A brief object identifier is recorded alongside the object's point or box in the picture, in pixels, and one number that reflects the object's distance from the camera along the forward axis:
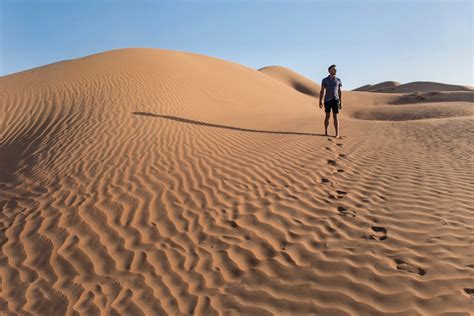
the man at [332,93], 8.56
